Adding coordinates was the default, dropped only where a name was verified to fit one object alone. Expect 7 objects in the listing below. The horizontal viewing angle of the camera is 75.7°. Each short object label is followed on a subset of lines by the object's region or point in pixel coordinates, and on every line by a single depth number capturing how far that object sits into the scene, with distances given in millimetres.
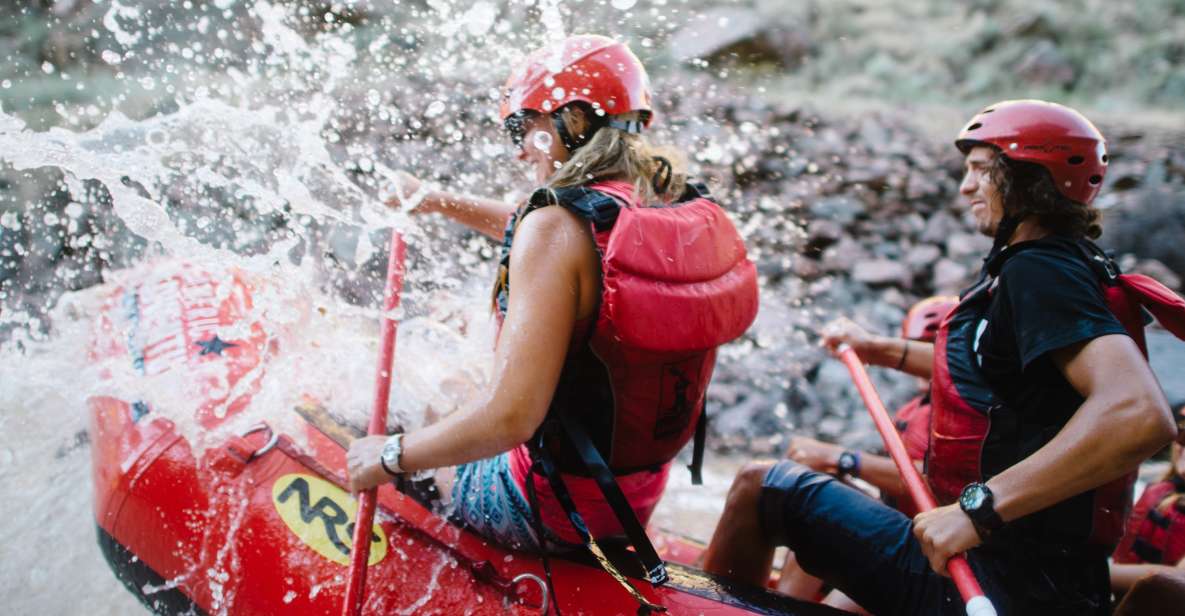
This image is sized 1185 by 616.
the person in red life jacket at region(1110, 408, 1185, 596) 2996
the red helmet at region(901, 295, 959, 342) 3760
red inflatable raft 2377
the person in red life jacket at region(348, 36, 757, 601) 2053
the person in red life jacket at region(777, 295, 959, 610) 3211
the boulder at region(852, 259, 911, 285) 8734
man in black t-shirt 1832
